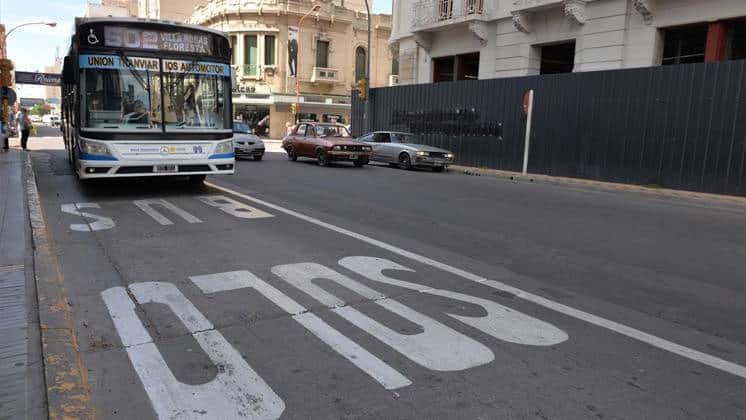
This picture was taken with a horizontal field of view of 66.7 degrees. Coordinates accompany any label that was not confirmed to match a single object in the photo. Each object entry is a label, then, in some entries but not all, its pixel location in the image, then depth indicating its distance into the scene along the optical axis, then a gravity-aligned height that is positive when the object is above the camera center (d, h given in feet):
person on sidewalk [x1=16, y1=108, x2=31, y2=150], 77.00 -2.38
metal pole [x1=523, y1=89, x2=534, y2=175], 67.62 -0.08
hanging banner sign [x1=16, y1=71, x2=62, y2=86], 87.92 +4.81
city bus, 33.78 +0.95
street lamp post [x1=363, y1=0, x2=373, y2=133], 97.35 +1.26
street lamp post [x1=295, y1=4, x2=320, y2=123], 155.84 +13.28
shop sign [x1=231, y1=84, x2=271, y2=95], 158.71 +7.68
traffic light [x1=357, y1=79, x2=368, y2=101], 93.15 +5.28
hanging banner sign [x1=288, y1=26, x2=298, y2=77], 157.38 +18.90
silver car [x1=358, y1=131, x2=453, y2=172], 69.46 -3.66
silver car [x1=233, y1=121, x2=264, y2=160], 74.08 -3.67
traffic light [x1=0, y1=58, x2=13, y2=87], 65.92 +4.24
